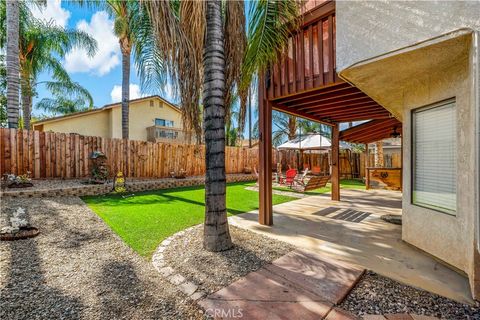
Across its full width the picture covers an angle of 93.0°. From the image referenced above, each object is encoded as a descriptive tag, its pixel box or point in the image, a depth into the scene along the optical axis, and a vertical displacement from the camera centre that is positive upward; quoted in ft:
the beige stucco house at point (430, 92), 8.99 +3.48
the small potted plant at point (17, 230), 14.71 -4.81
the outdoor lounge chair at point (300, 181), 38.52 -4.19
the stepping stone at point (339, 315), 8.04 -5.67
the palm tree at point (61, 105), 68.39 +18.83
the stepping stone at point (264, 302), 8.18 -5.60
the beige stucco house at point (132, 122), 61.36 +10.90
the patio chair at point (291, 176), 40.27 -3.34
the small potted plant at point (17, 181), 26.17 -2.50
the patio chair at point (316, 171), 54.65 -3.41
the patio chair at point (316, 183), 32.68 -3.86
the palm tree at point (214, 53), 12.00 +6.00
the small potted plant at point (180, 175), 44.30 -3.27
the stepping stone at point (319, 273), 9.56 -5.61
